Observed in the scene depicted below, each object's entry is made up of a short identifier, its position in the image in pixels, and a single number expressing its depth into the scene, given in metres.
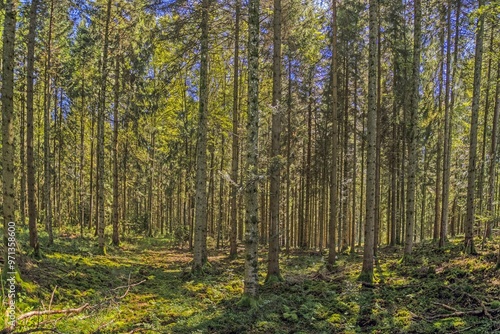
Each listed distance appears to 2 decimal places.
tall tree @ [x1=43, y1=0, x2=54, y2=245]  14.34
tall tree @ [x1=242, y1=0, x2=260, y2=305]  9.20
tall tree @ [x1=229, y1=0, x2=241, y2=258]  14.94
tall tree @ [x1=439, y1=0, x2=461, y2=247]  15.31
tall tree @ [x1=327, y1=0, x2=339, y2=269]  14.37
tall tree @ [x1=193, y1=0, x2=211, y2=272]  13.22
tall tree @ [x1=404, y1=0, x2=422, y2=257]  13.06
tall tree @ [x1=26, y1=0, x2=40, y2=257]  10.84
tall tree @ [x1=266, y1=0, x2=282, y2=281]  11.21
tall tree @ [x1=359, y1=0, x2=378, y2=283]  10.95
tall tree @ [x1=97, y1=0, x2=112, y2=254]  16.14
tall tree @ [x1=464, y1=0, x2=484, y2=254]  12.84
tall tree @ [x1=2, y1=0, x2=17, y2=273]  7.44
